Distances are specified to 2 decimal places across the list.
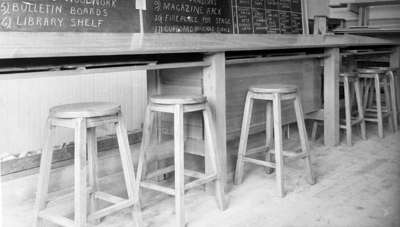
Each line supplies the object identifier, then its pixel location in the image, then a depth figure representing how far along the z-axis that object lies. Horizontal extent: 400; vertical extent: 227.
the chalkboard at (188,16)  3.65
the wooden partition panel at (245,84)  2.66
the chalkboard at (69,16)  2.81
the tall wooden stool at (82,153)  1.78
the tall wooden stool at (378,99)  3.99
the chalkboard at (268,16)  4.49
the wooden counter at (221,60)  1.73
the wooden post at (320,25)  5.53
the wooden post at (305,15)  5.33
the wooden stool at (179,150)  2.11
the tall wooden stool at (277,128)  2.59
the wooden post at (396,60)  4.64
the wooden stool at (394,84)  4.18
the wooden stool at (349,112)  3.68
